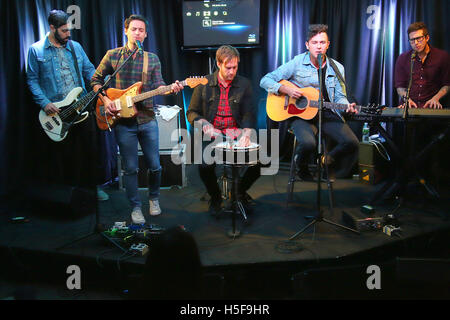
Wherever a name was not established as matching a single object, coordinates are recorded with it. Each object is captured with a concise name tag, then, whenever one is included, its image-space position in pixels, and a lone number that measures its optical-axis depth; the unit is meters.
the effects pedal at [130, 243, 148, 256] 3.11
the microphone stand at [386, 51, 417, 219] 4.12
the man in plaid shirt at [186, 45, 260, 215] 4.07
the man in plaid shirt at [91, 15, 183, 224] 3.72
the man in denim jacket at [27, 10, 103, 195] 4.14
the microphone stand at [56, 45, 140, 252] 3.26
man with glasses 4.57
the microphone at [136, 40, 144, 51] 3.33
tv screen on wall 5.81
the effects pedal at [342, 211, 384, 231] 3.62
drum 3.48
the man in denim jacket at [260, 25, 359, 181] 4.10
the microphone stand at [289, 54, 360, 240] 3.11
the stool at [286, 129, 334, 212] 4.27
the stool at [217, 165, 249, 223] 4.36
